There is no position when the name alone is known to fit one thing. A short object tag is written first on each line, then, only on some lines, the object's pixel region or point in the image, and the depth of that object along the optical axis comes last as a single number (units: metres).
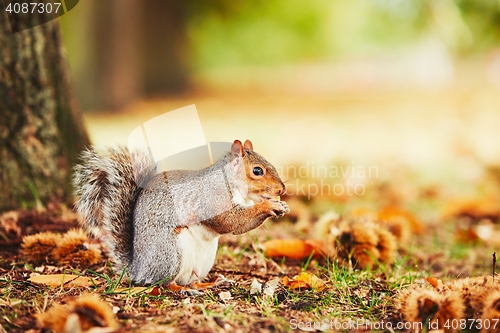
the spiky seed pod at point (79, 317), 3.03
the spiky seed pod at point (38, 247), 3.26
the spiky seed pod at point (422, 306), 3.09
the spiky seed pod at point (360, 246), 3.31
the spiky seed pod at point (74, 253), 3.25
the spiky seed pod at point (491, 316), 3.06
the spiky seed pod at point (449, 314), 3.08
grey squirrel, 3.16
